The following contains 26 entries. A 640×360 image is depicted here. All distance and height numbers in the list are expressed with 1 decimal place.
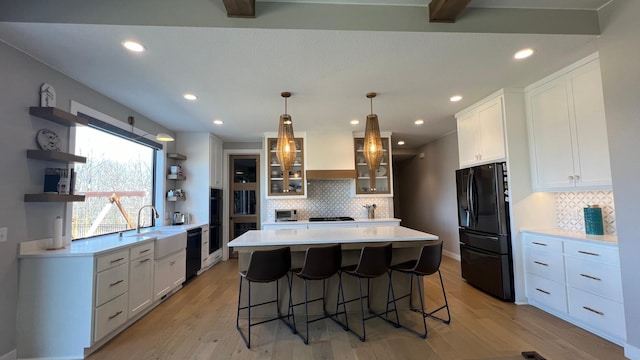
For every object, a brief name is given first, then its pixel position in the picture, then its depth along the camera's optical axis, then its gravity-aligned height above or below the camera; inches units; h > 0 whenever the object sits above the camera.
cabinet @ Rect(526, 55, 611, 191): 101.7 +24.9
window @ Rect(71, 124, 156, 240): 120.8 +10.3
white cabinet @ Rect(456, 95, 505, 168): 134.8 +32.2
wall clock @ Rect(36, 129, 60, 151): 97.7 +23.4
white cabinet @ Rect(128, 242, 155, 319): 111.7 -33.3
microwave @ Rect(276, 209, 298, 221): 202.5 -13.4
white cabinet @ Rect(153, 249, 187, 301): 131.6 -38.7
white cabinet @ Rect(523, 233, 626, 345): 91.9 -35.4
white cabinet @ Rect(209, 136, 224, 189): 205.9 +29.2
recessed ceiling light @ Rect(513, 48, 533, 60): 96.8 +50.1
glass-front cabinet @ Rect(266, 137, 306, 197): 205.2 +16.0
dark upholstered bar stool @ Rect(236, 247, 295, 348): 93.8 -24.3
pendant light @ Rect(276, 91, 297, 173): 121.3 +24.3
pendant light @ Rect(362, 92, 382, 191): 123.1 +23.5
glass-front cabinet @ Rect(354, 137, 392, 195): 209.8 +16.5
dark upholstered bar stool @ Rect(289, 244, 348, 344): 97.0 -24.5
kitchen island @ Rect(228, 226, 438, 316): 108.0 -20.2
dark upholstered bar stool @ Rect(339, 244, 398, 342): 99.3 -25.5
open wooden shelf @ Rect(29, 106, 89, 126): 94.6 +31.5
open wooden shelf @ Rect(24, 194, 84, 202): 92.2 +1.9
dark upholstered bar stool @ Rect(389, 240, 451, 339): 101.5 -27.2
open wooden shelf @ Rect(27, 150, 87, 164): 93.6 +16.8
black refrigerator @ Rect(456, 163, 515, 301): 129.5 -19.2
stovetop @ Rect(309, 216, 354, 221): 203.2 -16.8
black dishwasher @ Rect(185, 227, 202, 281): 168.6 -33.5
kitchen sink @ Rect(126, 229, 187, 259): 132.4 -20.9
